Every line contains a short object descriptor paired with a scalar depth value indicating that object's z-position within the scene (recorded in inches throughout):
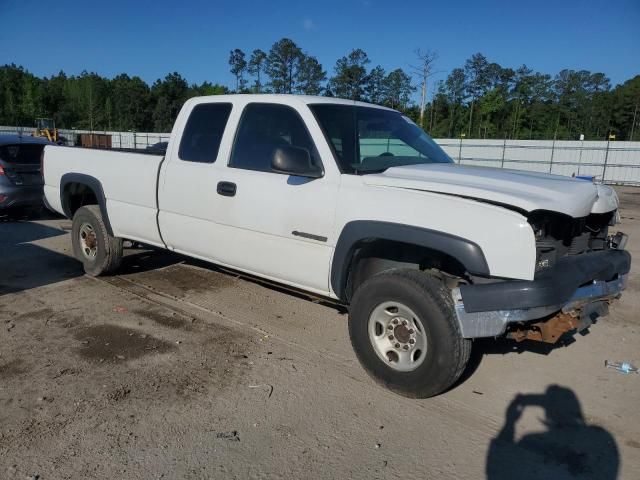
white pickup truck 124.5
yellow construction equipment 1366.6
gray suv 378.3
